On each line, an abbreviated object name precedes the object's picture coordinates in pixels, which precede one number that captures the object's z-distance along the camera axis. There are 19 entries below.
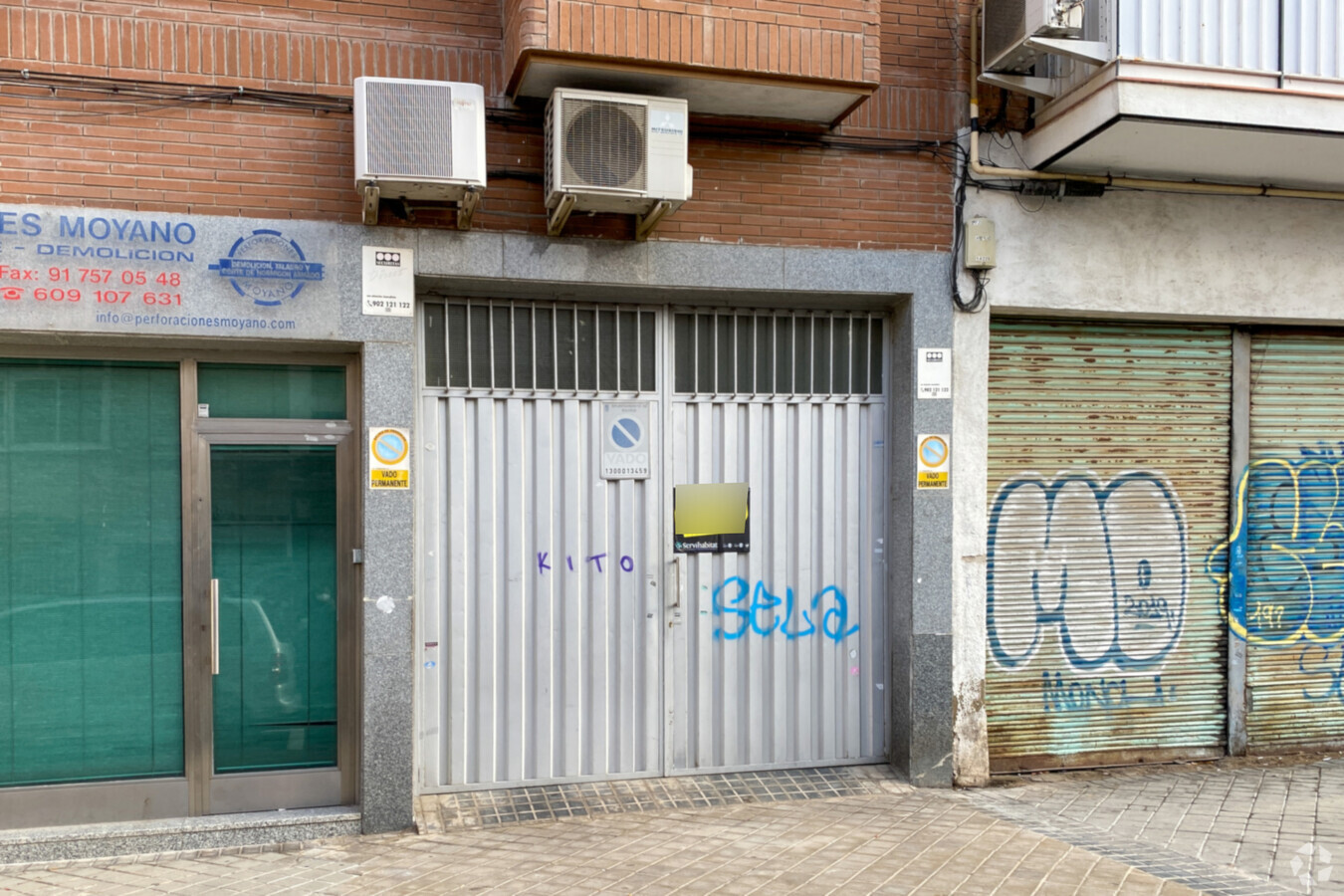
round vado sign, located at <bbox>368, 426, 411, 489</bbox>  5.55
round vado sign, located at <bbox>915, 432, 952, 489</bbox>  6.26
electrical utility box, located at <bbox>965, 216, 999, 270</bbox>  6.22
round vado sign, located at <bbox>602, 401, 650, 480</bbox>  6.16
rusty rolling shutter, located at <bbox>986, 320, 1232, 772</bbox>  6.64
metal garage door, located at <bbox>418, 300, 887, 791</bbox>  5.97
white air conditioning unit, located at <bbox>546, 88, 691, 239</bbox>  5.40
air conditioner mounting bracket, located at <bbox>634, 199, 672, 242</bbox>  5.57
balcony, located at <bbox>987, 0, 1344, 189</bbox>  5.59
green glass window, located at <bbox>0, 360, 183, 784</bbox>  5.41
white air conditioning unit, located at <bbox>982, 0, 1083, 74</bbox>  5.60
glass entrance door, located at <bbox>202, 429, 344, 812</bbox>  5.60
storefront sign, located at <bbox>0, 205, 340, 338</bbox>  5.13
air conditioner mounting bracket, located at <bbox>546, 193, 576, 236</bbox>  5.47
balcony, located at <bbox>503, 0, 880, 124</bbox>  5.30
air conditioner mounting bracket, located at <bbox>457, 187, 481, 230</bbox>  5.36
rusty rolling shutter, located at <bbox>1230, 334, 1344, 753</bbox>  7.00
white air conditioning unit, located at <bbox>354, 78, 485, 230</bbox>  5.16
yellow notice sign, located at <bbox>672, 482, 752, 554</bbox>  6.25
